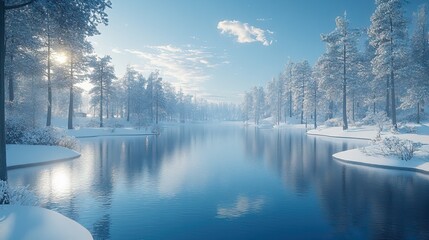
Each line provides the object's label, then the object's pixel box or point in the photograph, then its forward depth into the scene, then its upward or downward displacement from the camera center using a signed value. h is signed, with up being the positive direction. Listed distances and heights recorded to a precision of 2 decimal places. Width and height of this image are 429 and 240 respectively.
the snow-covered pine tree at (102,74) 57.19 +9.03
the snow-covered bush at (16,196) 9.17 -2.49
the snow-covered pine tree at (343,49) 45.09 +11.28
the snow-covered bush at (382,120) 30.11 +0.02
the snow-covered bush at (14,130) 23.28 -0.78
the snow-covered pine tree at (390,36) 33.12 +9.60
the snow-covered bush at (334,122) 54.20 -0.35
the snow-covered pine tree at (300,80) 73.25 +10.29
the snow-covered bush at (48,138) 24.25 -1.50
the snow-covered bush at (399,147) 20.33 -1.93
